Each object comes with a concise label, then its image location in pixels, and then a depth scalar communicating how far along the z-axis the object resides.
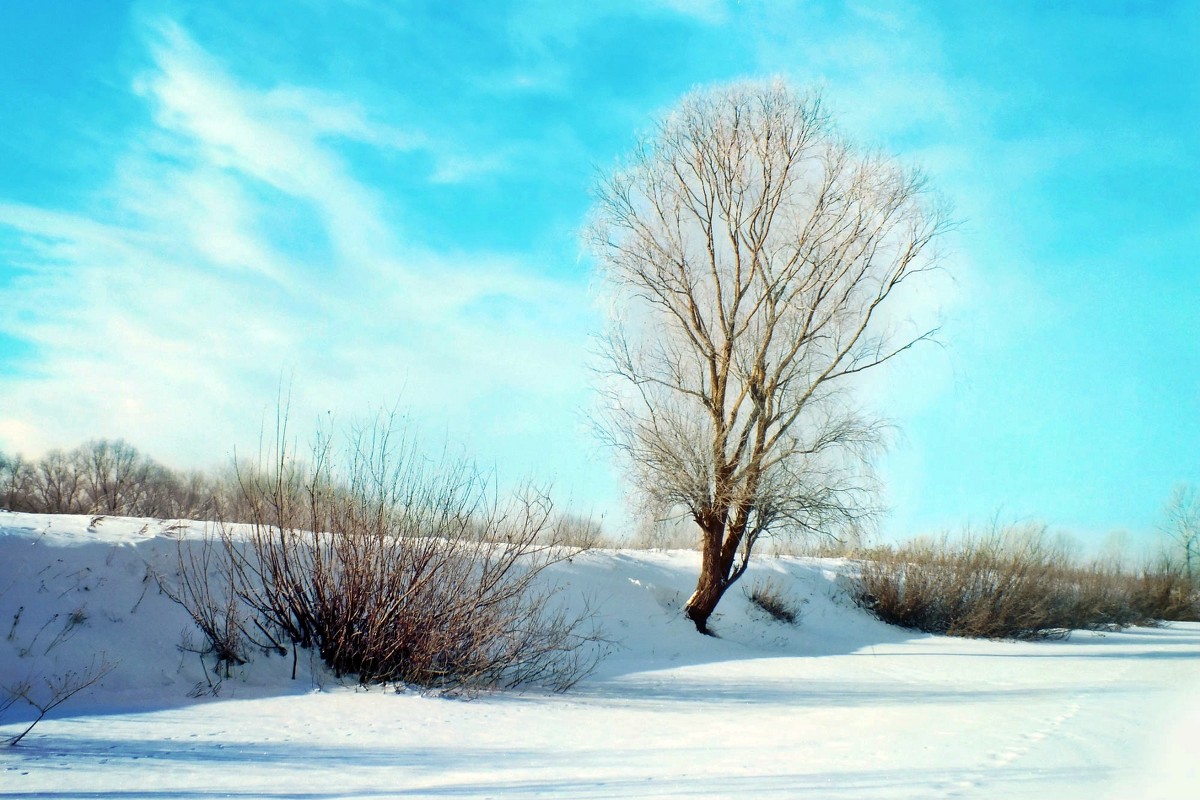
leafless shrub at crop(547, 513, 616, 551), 9.67
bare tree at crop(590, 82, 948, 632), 15.71
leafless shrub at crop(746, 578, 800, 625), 18.70
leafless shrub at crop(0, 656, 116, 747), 6.92
